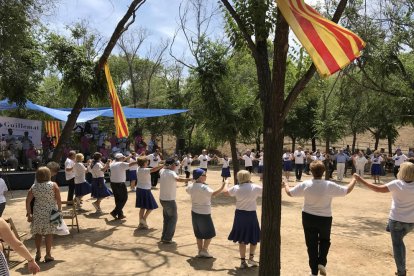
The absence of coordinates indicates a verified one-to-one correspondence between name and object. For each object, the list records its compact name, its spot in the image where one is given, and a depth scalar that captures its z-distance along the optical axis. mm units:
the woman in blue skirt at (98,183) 11523
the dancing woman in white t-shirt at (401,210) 5840
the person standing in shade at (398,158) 20844
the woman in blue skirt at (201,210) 7184
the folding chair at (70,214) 8992
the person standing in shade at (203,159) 19881
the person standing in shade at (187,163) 21266
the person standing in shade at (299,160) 20933
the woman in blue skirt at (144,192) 9703
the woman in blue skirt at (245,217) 6742
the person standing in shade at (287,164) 20450
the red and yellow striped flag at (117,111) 10036
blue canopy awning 19062
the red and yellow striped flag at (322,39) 4250
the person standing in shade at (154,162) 17359
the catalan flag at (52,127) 24312
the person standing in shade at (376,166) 21516
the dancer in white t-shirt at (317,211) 5910
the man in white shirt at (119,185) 10555
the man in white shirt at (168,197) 8281
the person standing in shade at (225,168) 19672
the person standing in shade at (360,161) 21891
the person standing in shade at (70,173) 11532
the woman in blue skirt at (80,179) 11477
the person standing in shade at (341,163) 21438
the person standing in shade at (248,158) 20547
